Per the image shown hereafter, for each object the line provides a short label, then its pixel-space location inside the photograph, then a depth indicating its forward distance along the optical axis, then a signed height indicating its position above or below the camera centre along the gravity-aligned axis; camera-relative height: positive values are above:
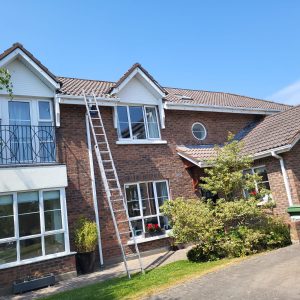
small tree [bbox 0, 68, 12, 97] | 9.29 +4.31
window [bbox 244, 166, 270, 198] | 14.07 +0.99
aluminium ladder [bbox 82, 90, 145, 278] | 12.45 +2.31
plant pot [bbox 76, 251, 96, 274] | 11.10 -1.24
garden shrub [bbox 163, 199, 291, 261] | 10.32 -0.77
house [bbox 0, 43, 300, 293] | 10.52 +2.40
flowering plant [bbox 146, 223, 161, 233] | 13.21 -0.49
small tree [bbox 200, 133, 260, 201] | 11.34 +1.09
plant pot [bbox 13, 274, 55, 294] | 9.49 -1.51
